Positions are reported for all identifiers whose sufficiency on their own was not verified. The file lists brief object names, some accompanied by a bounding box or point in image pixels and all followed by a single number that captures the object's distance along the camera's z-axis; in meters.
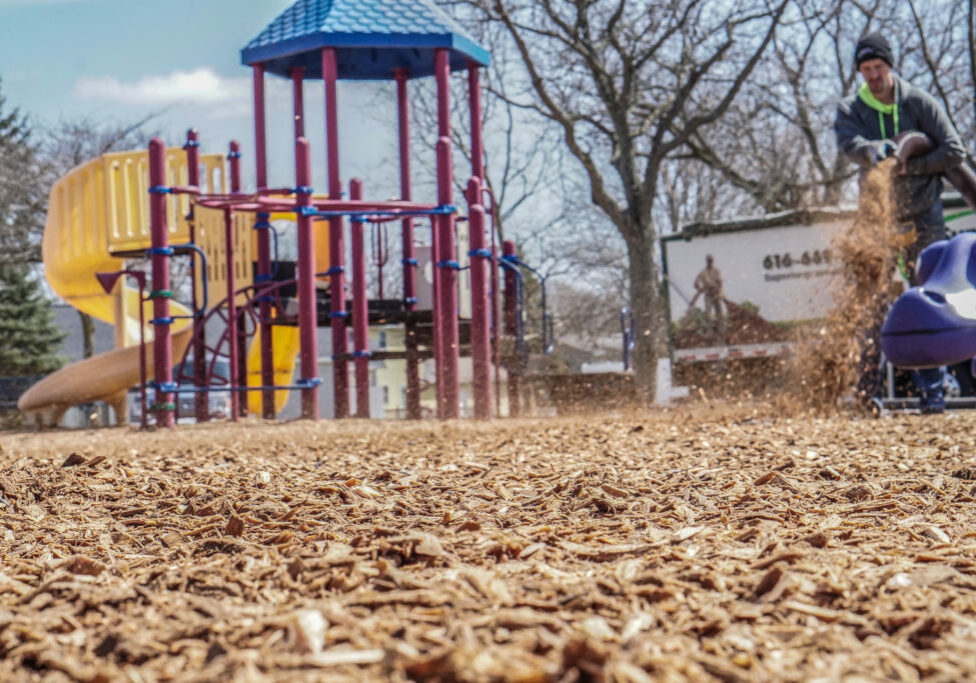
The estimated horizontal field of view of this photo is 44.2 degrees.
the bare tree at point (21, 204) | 28.16
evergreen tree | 41.41
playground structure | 10.59
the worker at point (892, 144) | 9.16
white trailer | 17.52
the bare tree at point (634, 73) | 20.72
